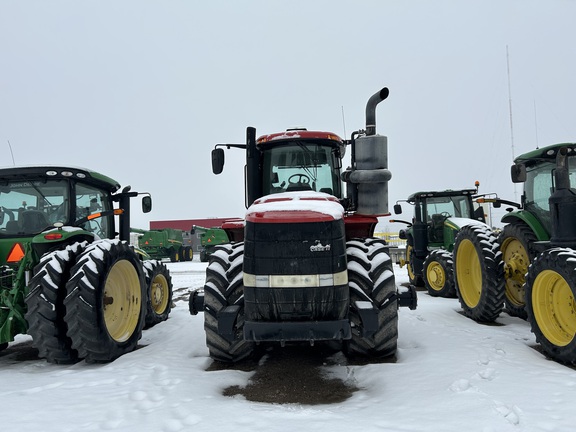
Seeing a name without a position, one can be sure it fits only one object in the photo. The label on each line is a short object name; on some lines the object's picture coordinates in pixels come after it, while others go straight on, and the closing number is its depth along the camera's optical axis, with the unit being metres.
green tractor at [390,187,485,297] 9.91
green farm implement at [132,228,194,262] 25.70
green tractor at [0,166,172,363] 4.12
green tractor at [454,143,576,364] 4.15
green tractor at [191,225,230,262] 26.89
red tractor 3.57
